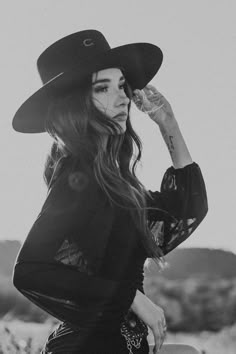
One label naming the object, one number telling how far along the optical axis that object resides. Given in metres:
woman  1.74
